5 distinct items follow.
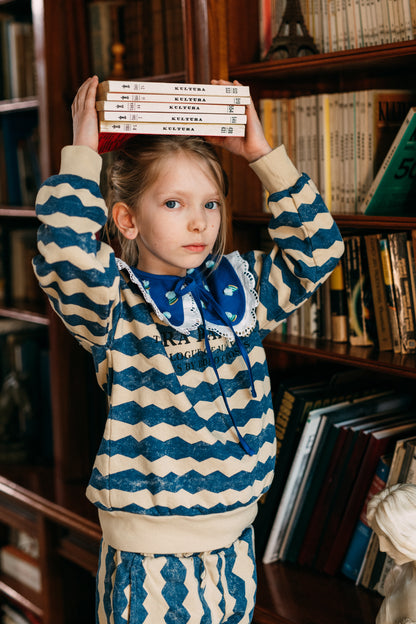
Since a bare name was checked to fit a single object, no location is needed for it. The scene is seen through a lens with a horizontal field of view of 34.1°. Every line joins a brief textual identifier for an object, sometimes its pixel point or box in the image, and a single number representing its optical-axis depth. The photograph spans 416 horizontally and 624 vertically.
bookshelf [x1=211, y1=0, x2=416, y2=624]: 1.28
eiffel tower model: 1.42
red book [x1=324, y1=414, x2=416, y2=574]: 1.38
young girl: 1.08
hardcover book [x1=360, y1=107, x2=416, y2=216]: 1.28
